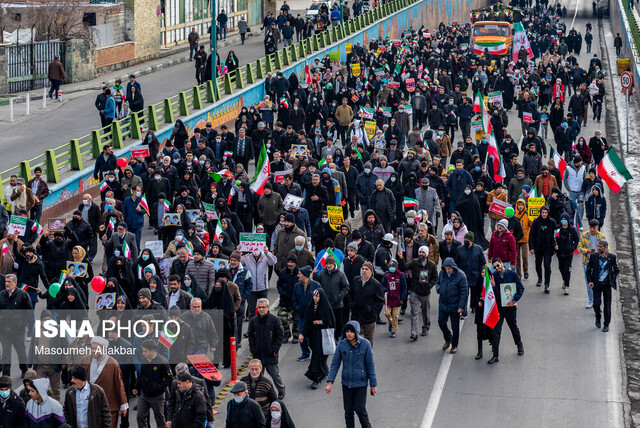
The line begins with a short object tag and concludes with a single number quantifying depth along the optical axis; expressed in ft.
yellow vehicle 179.22
